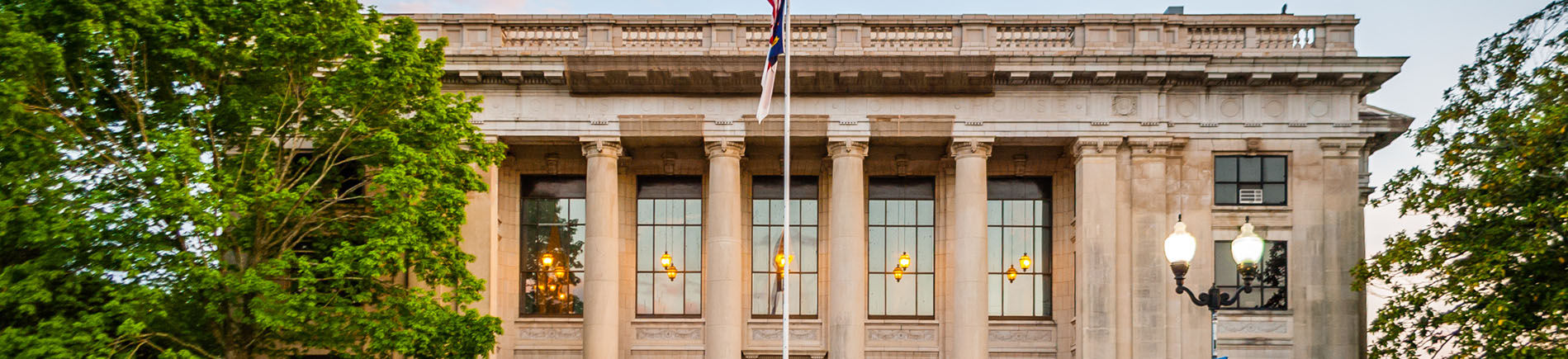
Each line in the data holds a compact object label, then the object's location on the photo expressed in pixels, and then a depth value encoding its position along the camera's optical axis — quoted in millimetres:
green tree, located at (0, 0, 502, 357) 25281
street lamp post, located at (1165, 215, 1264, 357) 19344
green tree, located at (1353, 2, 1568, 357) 26875
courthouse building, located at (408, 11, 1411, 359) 33500
